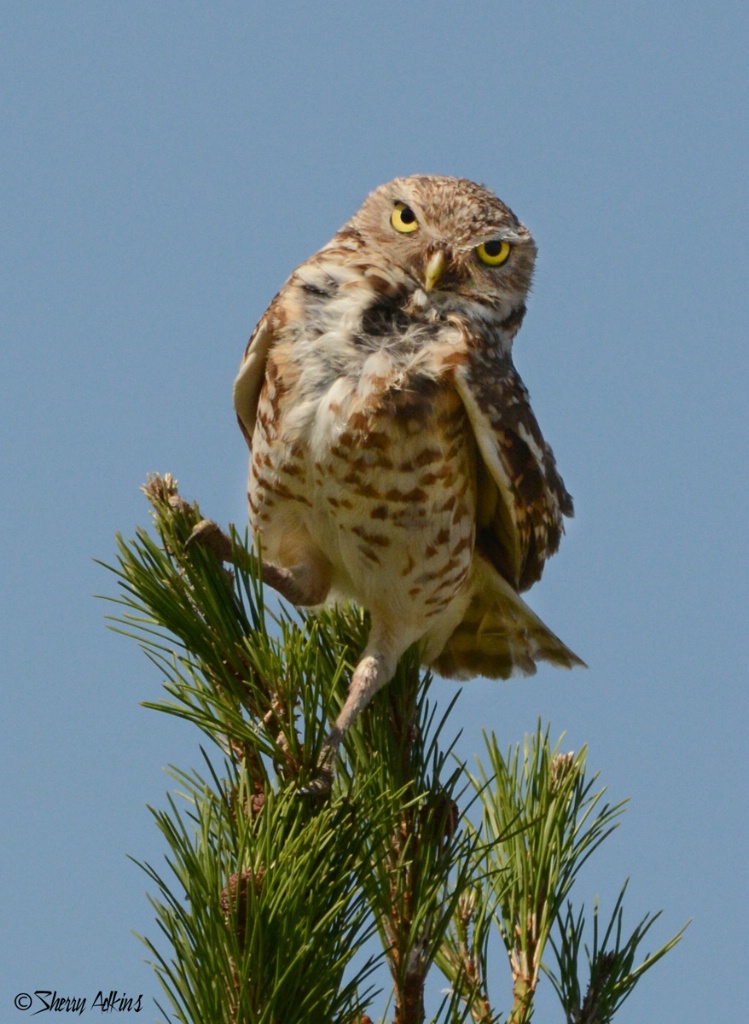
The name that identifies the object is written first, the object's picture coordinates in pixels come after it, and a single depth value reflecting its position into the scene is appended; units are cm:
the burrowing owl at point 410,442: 759
